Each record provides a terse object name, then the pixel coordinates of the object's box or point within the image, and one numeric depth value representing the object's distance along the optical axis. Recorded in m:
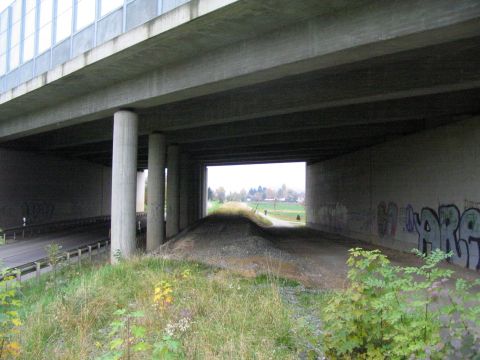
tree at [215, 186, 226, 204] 163.45
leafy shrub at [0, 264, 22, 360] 3.93
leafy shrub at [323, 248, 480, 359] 2.82
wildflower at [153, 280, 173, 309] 5.56
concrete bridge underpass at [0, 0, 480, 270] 9.27
